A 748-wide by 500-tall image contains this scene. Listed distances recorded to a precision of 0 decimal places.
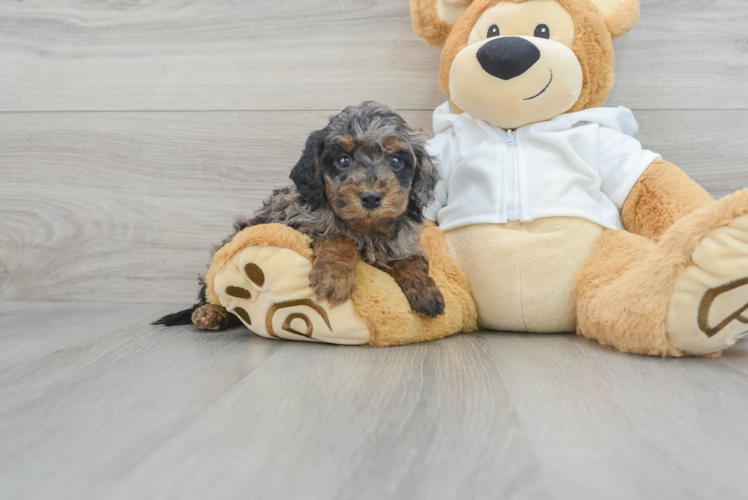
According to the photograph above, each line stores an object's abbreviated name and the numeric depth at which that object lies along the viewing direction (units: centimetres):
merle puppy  51
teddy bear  53
